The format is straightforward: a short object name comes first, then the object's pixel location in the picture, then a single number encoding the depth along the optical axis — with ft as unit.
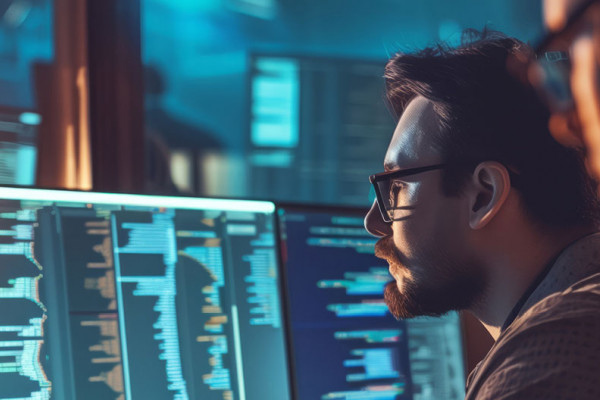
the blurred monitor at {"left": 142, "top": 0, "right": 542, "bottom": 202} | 6.81
